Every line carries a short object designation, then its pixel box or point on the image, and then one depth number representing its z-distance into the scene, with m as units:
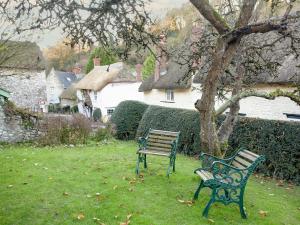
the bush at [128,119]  16.37
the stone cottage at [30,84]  26.91
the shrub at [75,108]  39.89
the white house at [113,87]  32.68
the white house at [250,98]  12.02
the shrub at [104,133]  14.68
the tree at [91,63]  39.00
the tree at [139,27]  4.79
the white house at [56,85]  46.07
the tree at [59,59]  46.77
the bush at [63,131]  13.20
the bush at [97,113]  33.53
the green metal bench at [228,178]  4.73
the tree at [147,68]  34.69
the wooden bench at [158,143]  7.39
